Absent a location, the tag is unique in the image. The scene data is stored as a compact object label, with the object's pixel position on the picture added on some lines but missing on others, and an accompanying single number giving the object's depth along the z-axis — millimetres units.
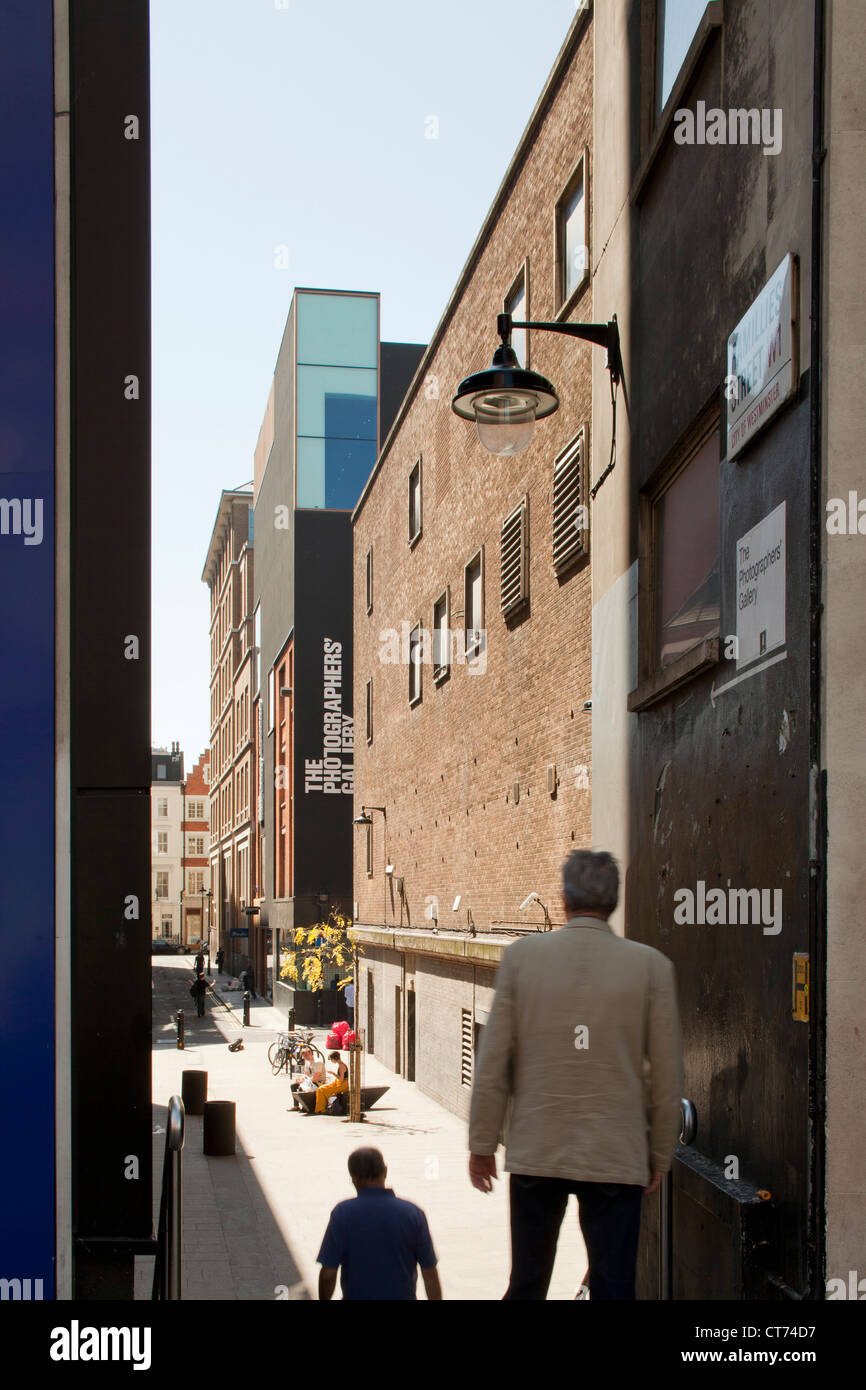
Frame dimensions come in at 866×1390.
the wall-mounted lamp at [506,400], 8438
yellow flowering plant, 36281
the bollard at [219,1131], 18125
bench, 21266
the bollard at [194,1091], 21172
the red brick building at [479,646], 14094
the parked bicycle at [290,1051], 27250
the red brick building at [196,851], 116188
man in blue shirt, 5066
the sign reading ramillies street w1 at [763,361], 5477
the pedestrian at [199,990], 44656
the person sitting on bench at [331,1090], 22219
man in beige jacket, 4320
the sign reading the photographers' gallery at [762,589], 5672
